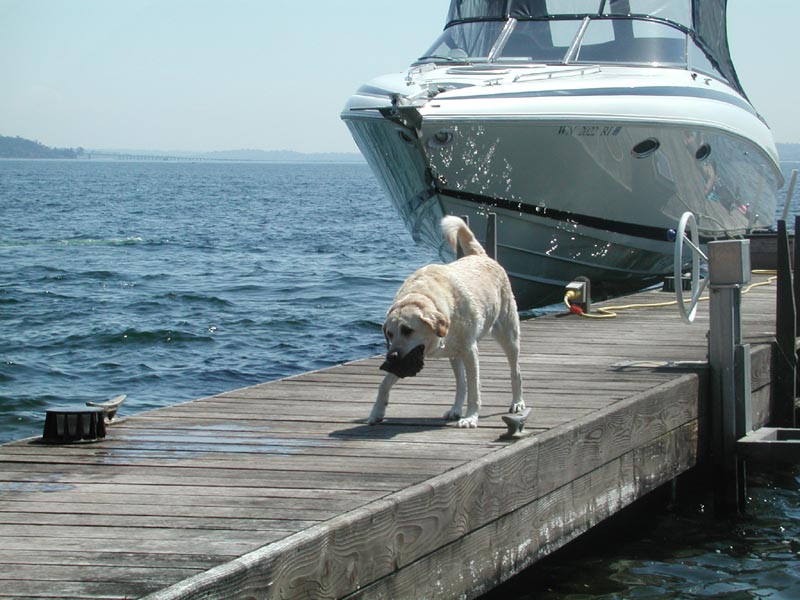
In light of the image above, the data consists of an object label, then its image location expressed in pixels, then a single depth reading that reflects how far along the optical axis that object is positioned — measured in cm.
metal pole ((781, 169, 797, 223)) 1456
